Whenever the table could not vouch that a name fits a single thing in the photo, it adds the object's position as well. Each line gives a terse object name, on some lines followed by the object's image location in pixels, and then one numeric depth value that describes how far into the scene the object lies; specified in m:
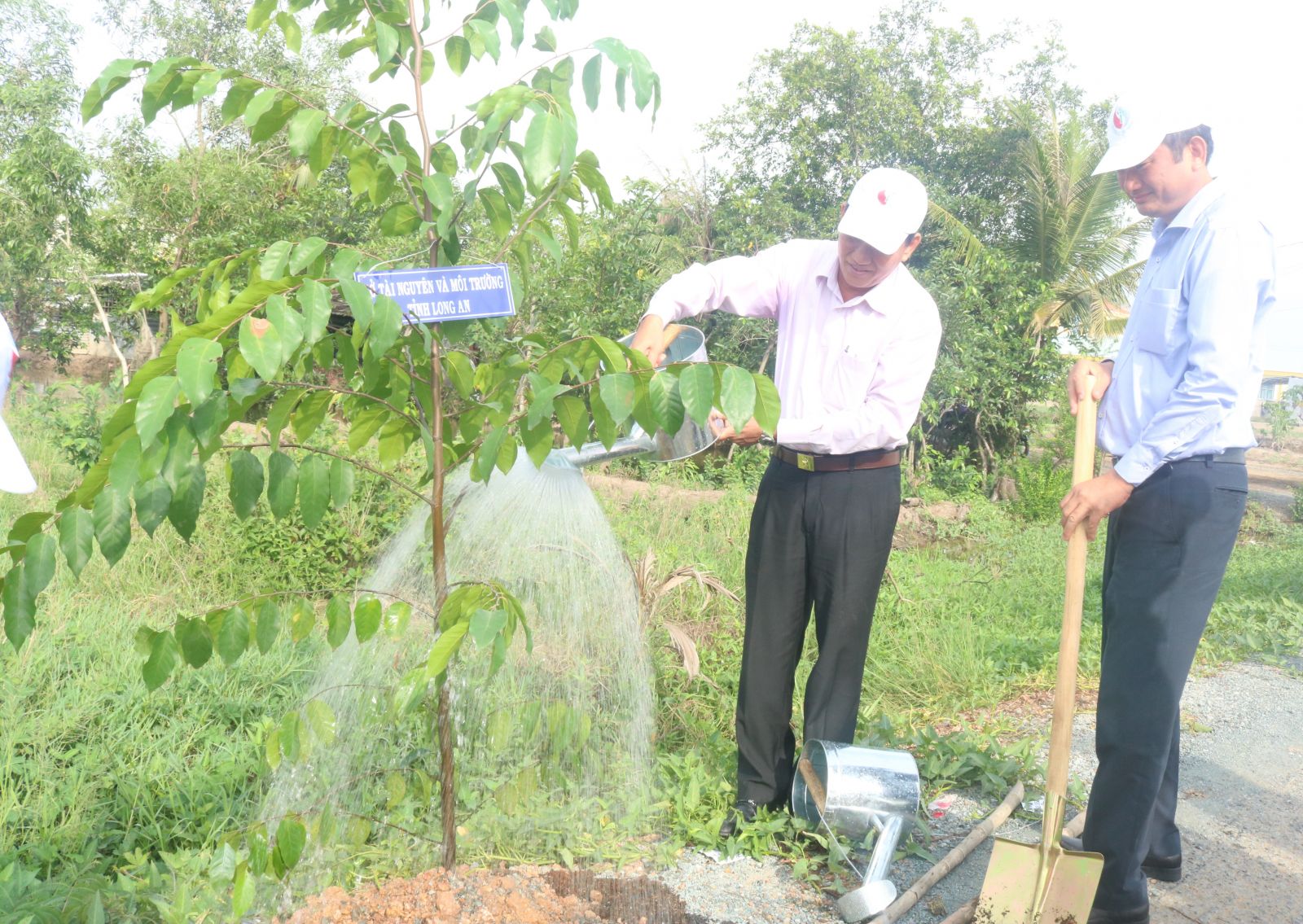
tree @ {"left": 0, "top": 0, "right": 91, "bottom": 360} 14.21
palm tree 14.27
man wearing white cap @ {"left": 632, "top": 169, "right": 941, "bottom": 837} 3.09
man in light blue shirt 2.51
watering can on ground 3.15
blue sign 1.98
